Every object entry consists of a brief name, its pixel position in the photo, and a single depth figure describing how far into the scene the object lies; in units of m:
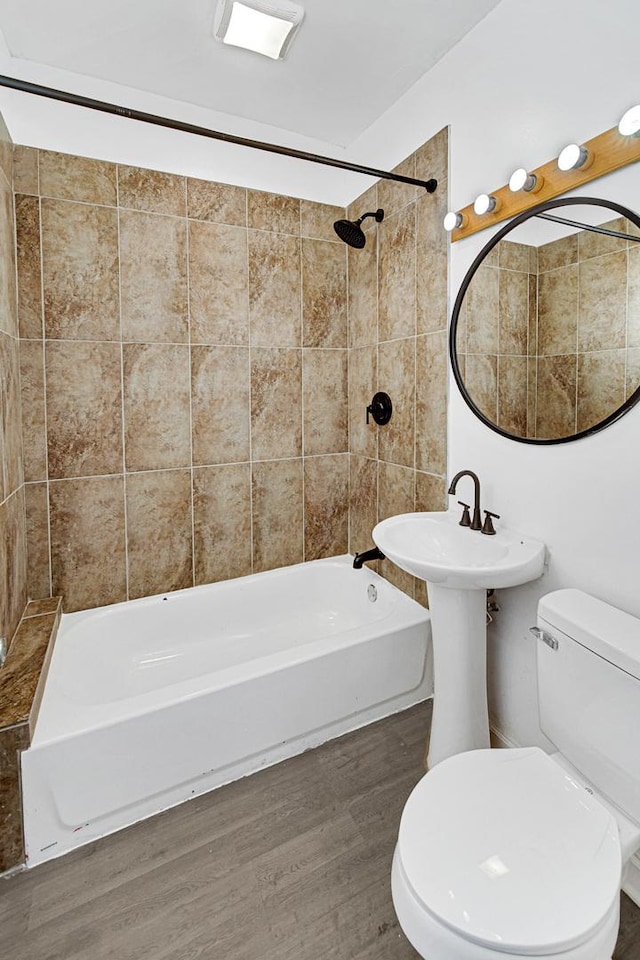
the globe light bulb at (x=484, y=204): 1.66
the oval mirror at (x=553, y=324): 1.33
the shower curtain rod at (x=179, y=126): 1.32
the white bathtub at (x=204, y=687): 1.47
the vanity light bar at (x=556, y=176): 1.25
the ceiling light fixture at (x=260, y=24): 1.62
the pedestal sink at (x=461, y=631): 1.60
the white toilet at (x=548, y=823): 0.83
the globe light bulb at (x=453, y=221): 1.81
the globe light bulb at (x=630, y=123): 1.20
